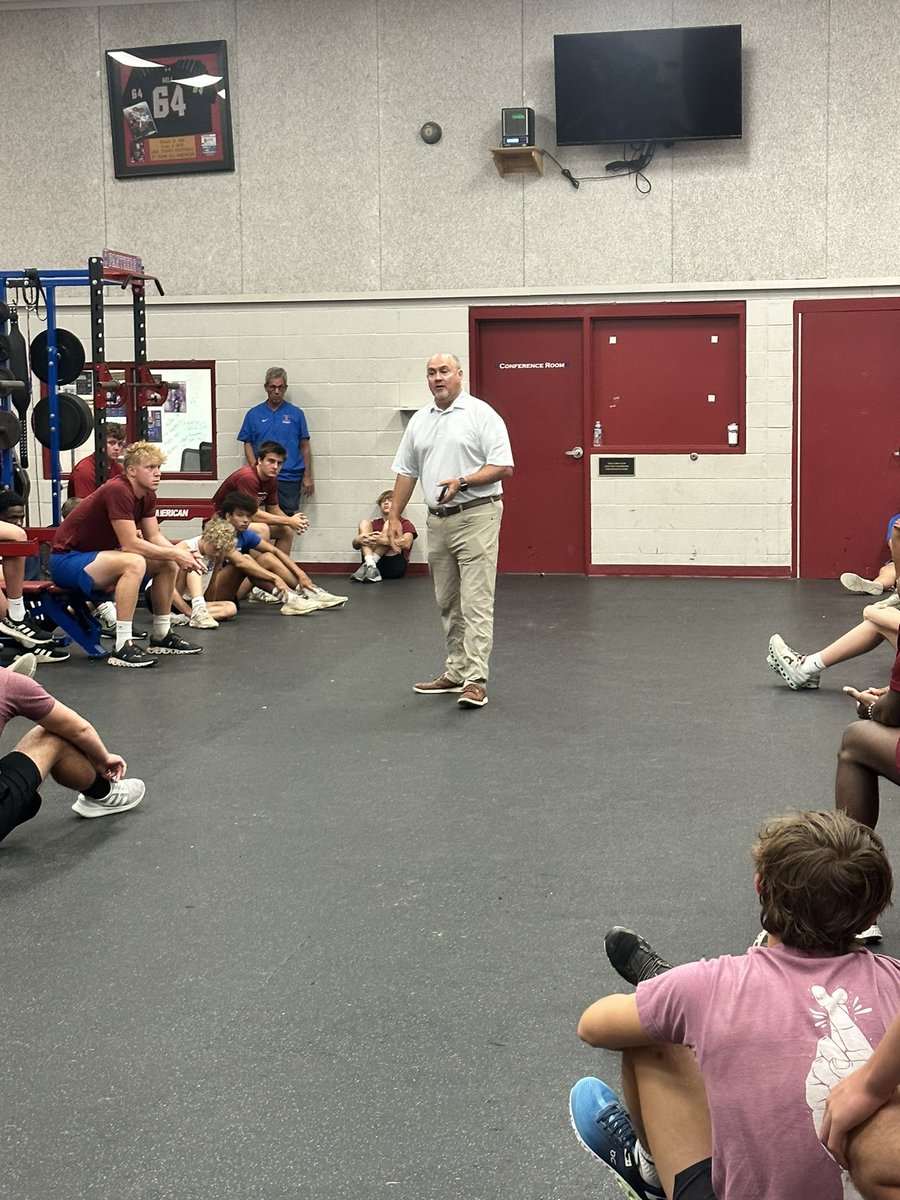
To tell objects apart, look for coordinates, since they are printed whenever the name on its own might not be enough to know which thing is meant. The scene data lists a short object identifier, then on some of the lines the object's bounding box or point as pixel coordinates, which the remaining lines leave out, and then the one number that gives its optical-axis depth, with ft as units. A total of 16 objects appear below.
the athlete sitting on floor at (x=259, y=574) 31.01
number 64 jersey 39.70
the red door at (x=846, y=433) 36.68
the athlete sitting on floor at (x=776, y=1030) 5.71
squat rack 29.01
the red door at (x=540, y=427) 38.70
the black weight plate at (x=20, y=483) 29.60
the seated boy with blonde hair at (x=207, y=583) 29.49
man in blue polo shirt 39.17
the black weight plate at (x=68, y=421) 30.53
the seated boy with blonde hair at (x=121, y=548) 24.68
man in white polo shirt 20.86
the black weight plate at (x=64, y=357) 30.74
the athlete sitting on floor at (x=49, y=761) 13.05
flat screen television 36.17
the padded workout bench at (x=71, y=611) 25.55
